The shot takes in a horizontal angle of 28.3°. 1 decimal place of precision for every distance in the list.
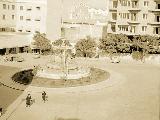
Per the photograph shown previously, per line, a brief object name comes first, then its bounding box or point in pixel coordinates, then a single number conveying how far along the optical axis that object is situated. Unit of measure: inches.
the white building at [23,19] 3420.3
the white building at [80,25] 3570.4
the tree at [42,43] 3198.8
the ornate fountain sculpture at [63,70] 2087.8
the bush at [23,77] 1985.7
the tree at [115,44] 3083.2
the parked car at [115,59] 2814.0
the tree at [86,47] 3051.2
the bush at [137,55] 2882.1
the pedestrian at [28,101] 1503.4
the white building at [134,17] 3245.6
